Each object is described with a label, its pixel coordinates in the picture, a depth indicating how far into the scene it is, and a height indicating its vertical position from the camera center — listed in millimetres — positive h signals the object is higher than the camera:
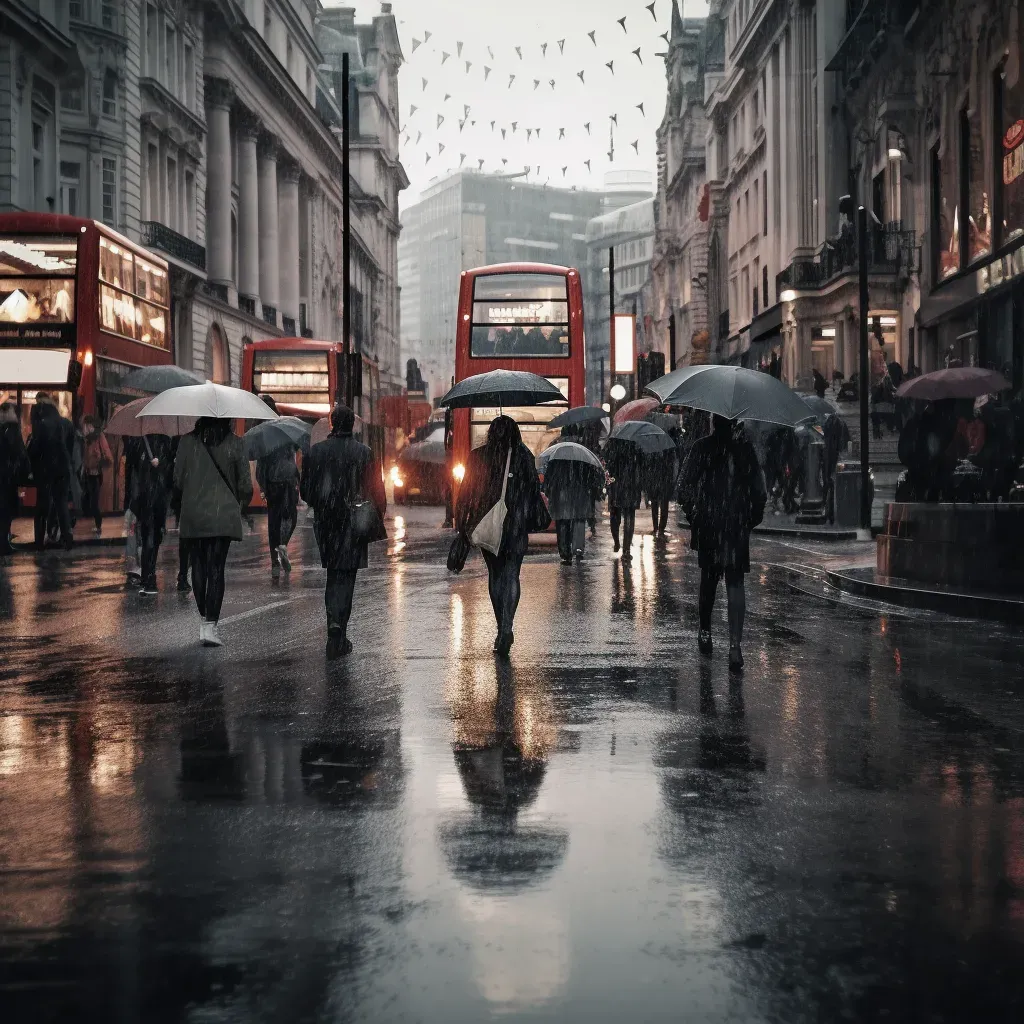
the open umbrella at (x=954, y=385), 14789 +1123
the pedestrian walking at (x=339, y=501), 10227 +23
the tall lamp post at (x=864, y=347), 22766 +2325
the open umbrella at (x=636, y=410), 23750 +1465
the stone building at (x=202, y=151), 36719 +11038
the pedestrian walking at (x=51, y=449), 19969 +762
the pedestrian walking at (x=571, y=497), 18000 +62
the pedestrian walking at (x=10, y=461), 19125 +584
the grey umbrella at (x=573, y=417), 20875 +1177
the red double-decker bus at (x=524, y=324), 23391 +2772
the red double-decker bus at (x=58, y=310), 22516 +2970
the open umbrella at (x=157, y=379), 16156 +1377
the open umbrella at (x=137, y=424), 14220 +780
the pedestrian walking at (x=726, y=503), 9422 -14
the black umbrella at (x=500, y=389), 12875 +995
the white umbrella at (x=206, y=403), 10227 +700
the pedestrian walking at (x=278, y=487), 17297 +203
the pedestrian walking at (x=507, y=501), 10008 +12
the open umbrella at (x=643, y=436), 18703 +809
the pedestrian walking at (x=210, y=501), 10148 +29
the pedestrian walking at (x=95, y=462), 24406 +742
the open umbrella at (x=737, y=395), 9312 +663
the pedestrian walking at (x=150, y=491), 14750 +145
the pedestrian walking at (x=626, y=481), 19047 +262
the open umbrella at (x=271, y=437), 16547 +741
